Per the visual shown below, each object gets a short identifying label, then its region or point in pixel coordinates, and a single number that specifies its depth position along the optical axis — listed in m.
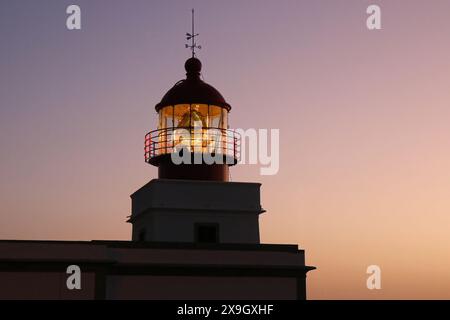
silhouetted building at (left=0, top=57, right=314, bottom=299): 31.00
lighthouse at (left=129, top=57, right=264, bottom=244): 34.91
